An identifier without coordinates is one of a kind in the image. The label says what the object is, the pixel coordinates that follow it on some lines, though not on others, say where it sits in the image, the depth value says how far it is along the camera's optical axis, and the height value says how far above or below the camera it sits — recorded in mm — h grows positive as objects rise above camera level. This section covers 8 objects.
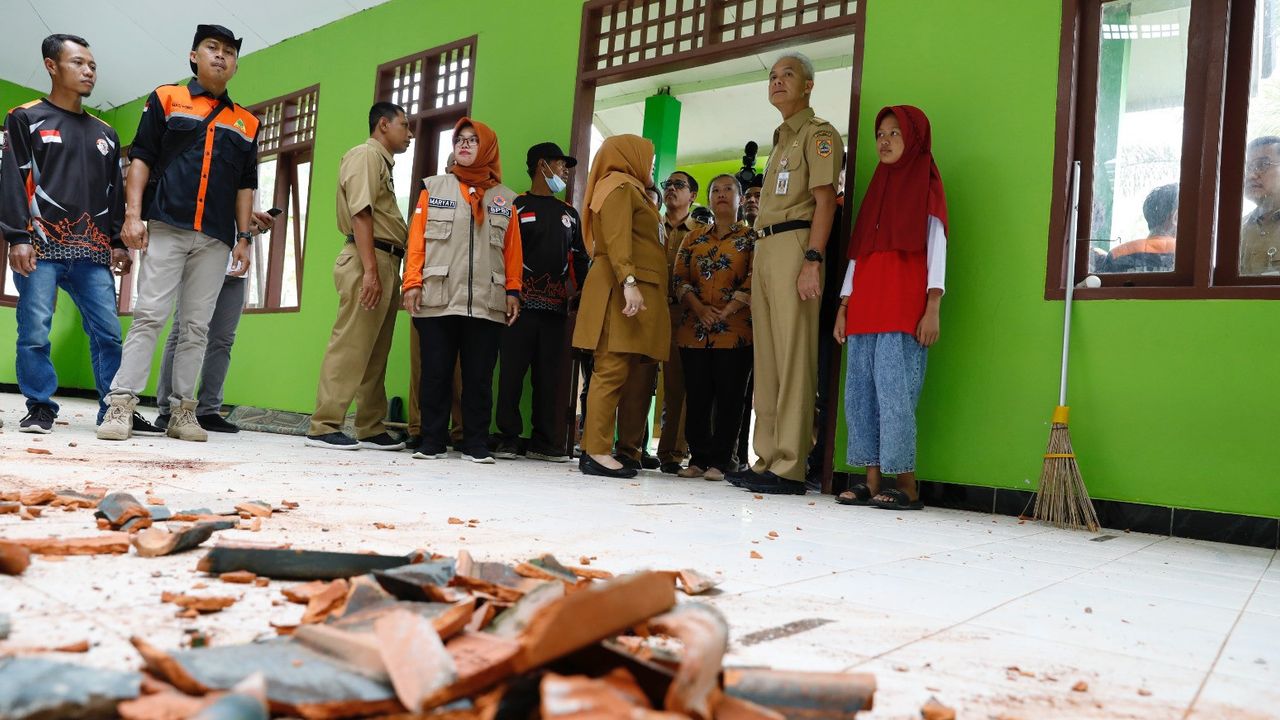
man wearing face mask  4121 +375
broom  2707 -216
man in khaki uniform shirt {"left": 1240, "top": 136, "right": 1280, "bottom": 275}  2760 +744
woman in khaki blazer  3465 +407
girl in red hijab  2959 +368
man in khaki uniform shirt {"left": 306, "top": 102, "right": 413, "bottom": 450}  3887 +439
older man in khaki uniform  3188 +467
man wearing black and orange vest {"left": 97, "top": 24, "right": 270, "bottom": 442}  3309 +559
